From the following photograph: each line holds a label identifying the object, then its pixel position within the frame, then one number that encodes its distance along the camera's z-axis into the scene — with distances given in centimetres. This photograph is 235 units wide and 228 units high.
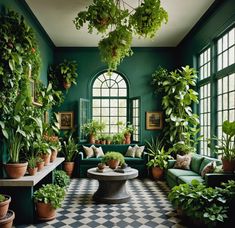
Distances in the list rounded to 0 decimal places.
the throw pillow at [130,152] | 624
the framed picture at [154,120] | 671
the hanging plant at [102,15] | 327
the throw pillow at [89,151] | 617
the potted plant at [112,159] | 445
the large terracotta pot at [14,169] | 324
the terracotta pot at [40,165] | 373
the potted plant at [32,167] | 349
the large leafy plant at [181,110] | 547
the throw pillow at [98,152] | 618
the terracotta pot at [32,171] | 349
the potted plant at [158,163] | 587
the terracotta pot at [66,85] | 649
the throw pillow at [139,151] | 626
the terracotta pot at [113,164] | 445
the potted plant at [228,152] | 353
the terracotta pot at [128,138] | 663
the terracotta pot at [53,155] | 450
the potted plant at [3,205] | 285
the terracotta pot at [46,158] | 401
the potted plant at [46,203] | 336
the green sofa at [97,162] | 600
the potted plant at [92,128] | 656
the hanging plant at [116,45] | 354
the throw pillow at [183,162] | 498
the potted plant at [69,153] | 613
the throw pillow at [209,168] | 390
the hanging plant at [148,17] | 313
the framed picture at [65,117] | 668
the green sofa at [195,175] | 346
